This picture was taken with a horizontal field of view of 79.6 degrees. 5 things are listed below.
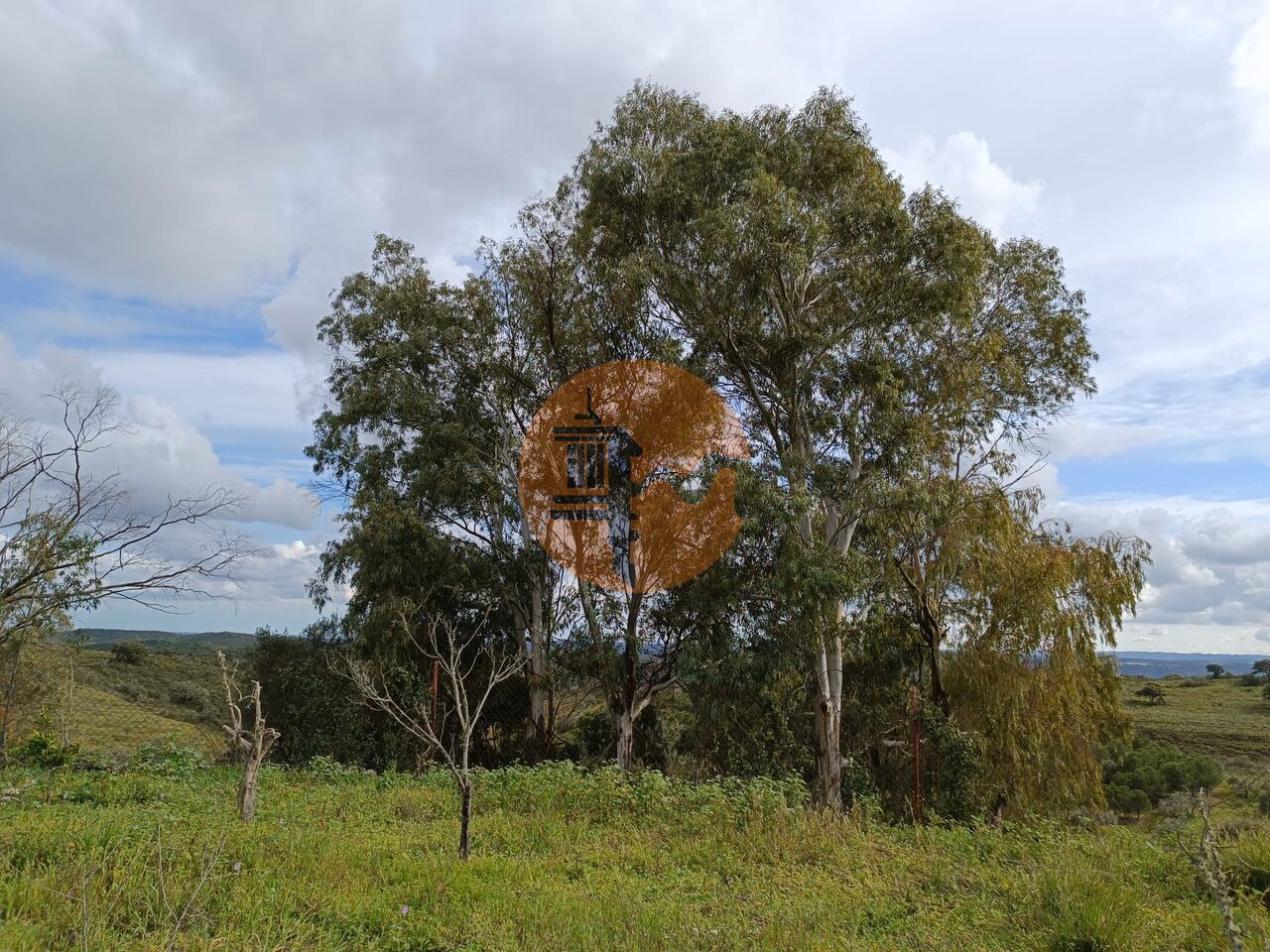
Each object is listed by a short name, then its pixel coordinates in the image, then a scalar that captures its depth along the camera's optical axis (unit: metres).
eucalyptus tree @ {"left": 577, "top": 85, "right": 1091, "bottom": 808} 10.83
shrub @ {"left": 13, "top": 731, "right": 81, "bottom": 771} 9.05
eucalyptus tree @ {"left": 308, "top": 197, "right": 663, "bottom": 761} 12.74
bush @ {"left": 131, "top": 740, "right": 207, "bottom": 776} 8.73
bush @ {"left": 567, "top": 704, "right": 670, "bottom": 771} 13.16
